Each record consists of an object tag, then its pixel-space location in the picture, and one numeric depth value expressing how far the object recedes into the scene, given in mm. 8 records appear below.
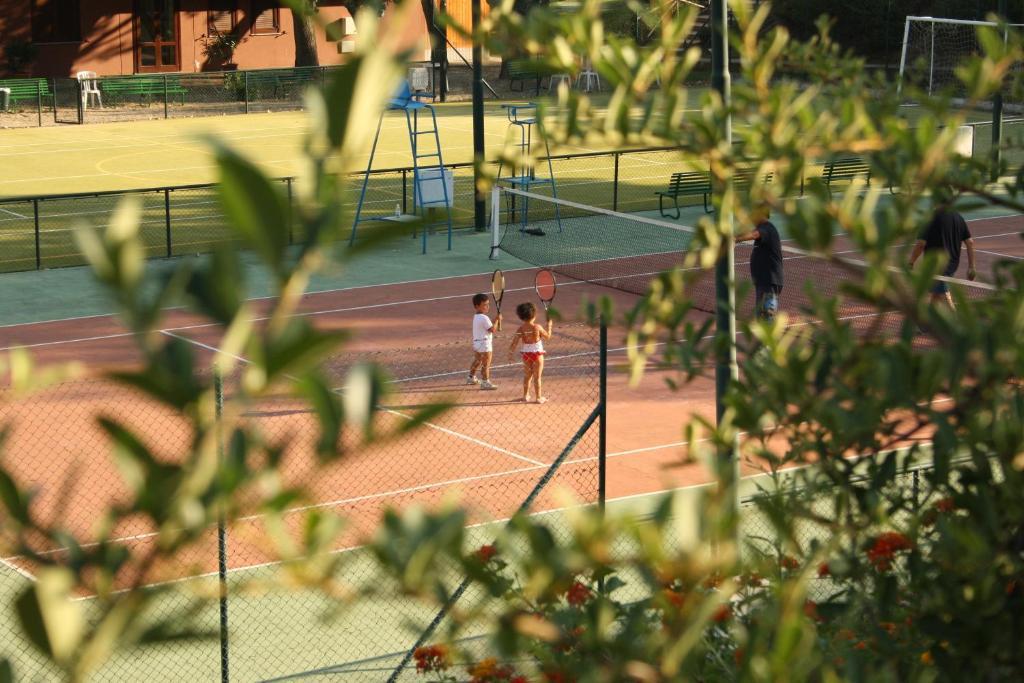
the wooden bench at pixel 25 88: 41031
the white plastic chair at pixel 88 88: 41922
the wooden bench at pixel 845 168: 28720
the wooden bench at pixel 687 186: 24948
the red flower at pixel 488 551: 4500
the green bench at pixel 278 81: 45938
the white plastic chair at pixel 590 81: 48462
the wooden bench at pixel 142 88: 42719
